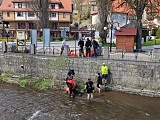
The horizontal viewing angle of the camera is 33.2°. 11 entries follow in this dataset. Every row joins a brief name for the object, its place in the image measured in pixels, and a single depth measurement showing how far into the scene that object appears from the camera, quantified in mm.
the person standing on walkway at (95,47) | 20825
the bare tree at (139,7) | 25156
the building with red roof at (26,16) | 58594
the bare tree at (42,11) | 42188
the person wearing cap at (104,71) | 18656
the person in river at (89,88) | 16914
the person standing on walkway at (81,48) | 21158
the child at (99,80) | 18125
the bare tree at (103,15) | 35688
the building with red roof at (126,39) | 23844
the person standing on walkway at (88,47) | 20734
